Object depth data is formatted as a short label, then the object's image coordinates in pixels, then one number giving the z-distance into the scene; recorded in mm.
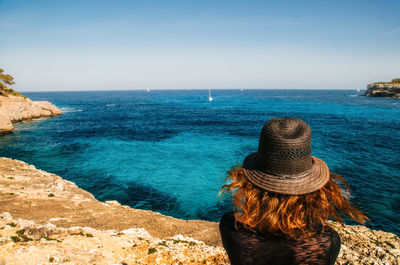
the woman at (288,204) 1886
